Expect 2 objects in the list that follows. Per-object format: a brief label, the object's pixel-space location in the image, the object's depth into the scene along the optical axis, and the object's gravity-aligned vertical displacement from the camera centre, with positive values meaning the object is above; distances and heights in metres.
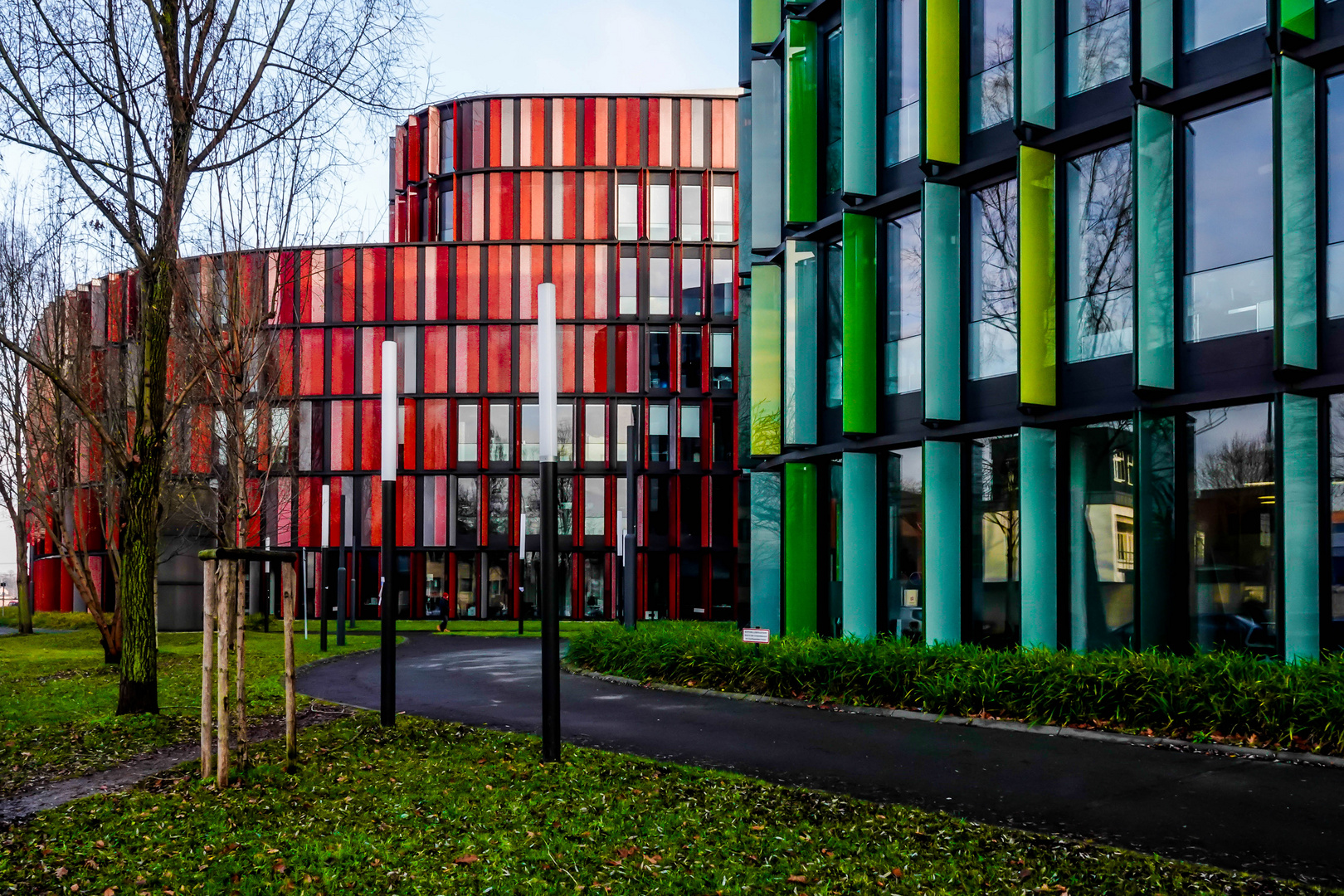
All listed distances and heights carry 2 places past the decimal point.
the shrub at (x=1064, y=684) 9.86 -2.18
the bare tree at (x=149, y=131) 11.33 +3.31
